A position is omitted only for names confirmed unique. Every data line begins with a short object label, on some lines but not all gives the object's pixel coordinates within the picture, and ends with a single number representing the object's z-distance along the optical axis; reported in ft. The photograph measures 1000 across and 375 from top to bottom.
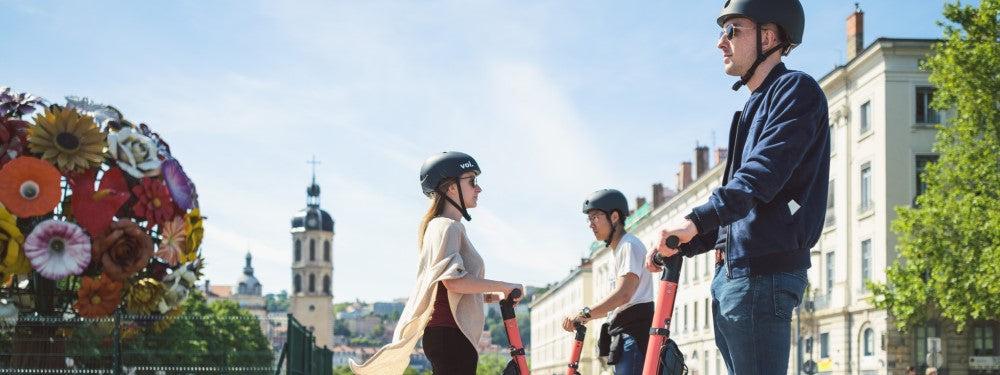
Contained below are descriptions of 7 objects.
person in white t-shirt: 24.17
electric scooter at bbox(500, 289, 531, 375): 17.80
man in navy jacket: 13.84
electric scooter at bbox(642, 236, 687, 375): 13.69
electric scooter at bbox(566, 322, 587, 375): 21.49
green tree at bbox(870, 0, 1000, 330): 102.32
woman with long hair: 21.16
